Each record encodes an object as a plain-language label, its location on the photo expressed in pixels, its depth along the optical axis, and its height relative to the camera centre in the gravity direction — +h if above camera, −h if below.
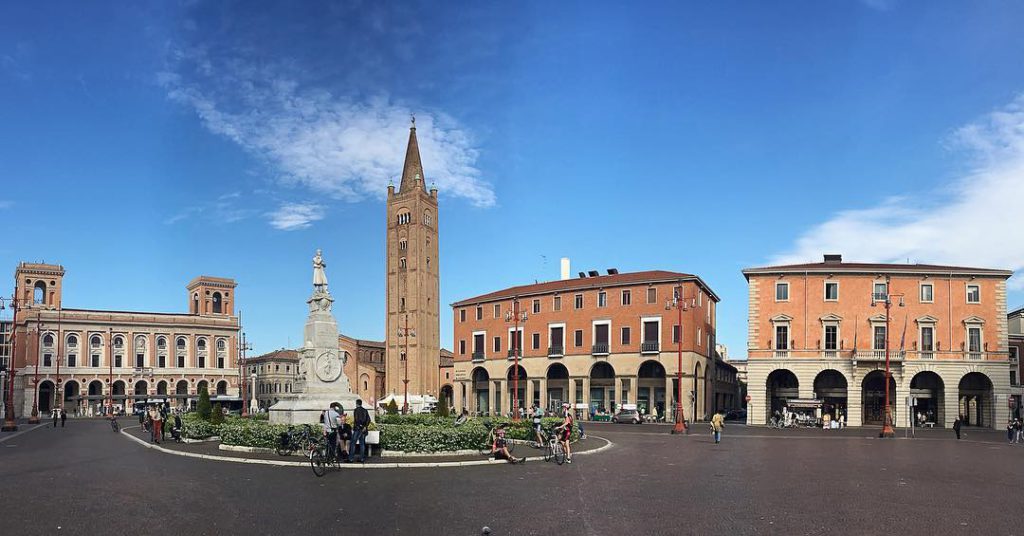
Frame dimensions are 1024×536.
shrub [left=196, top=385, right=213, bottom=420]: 32.53 -3.13
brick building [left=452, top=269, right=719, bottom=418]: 61.69 -0.76
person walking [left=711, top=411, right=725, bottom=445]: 32.25 -3.64
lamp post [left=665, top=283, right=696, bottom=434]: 41.00 -4.49
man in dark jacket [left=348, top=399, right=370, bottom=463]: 20.55 -2.53
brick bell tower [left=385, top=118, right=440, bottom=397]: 94.94 +6.14
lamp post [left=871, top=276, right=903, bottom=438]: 39.28 -4.61
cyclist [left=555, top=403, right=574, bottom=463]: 21.86 -2.75
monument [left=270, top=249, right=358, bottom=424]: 27.02 -1.40
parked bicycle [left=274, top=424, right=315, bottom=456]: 22.42 -3.04
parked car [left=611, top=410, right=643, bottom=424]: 57.09 -5.99
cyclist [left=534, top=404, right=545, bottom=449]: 25.81 -2.99
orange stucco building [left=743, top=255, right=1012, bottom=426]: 51.50 -0.17
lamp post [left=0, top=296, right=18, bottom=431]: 45.59 -4.70
